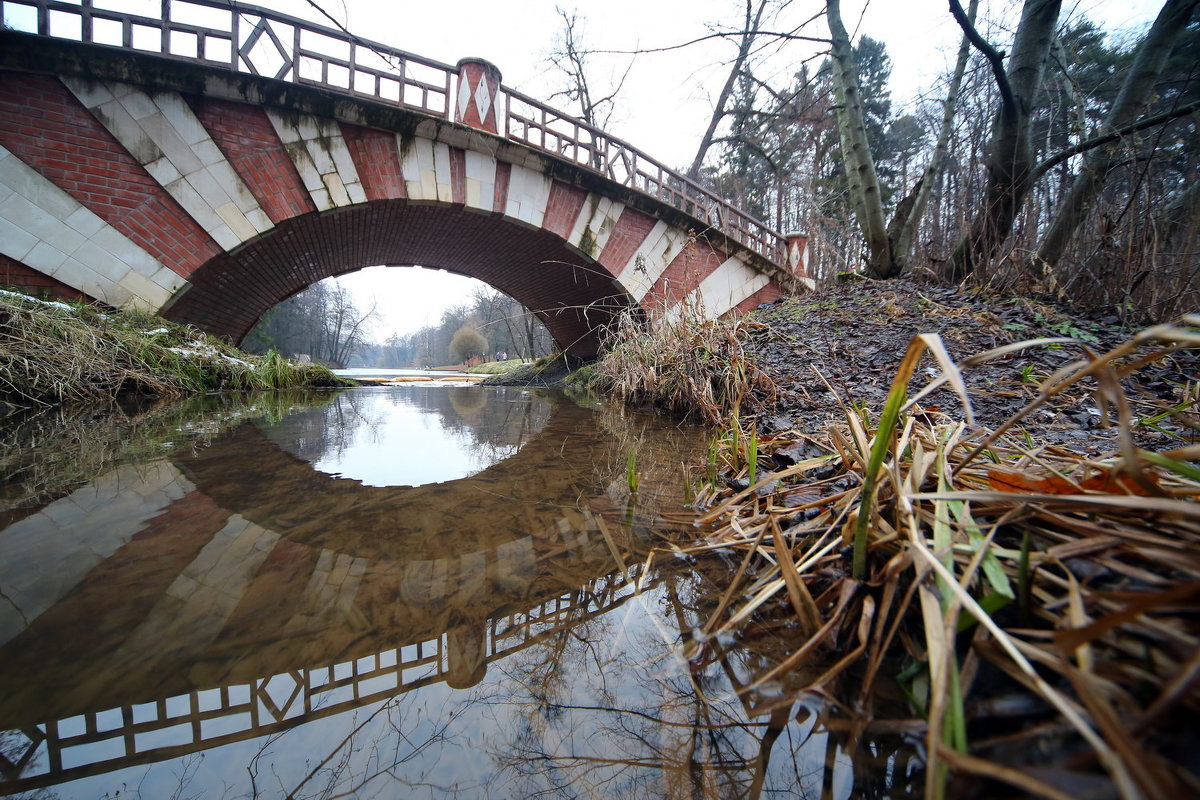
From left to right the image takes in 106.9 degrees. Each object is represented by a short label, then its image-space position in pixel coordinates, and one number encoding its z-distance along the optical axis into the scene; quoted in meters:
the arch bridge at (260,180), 4.04
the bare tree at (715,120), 10.79
